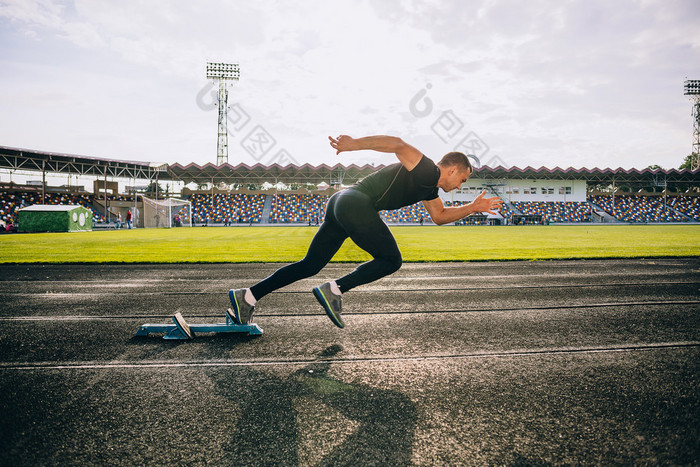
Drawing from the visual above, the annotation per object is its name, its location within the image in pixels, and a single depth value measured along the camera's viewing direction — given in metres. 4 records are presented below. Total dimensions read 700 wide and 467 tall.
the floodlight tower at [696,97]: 62.44
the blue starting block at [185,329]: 3.51
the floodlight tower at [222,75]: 55.59
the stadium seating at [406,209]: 50.66
